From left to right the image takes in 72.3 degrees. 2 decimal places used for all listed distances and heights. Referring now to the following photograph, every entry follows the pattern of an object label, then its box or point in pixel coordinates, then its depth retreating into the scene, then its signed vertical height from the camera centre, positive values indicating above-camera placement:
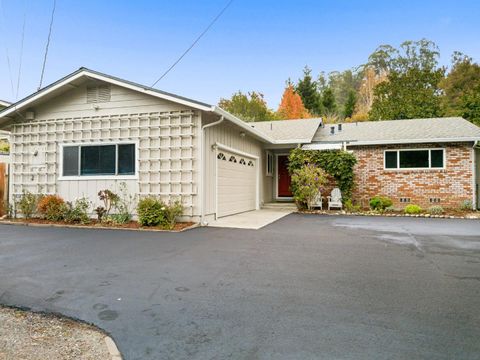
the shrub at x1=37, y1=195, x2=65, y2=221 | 9.28 -0.72
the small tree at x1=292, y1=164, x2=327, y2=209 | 11.71 -0.02
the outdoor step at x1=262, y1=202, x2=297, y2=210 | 13.20 -0.95
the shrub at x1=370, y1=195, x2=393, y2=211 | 11.96 -0.75
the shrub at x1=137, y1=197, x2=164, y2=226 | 8.29 -0.77
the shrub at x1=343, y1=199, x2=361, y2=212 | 11.94 -0.89
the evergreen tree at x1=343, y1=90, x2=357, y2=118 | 32.41 +7.55
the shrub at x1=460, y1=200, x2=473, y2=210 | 11.54 -0.79
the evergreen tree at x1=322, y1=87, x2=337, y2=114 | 33.28 +8.07
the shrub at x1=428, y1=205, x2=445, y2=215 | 10.95 -0.93
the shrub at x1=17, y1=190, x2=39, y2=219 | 9.79 -0.65
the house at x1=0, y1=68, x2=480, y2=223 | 8.80 +0.99
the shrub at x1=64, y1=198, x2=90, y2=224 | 9.28 -0.86
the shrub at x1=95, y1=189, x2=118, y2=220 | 9.01 -0.52
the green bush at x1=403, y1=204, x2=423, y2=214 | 11.20 -0.92
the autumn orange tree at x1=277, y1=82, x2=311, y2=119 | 31.43 +7.36
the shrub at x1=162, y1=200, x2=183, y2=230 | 8.32 -0.78
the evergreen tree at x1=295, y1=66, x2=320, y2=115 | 33.34 +8.71
